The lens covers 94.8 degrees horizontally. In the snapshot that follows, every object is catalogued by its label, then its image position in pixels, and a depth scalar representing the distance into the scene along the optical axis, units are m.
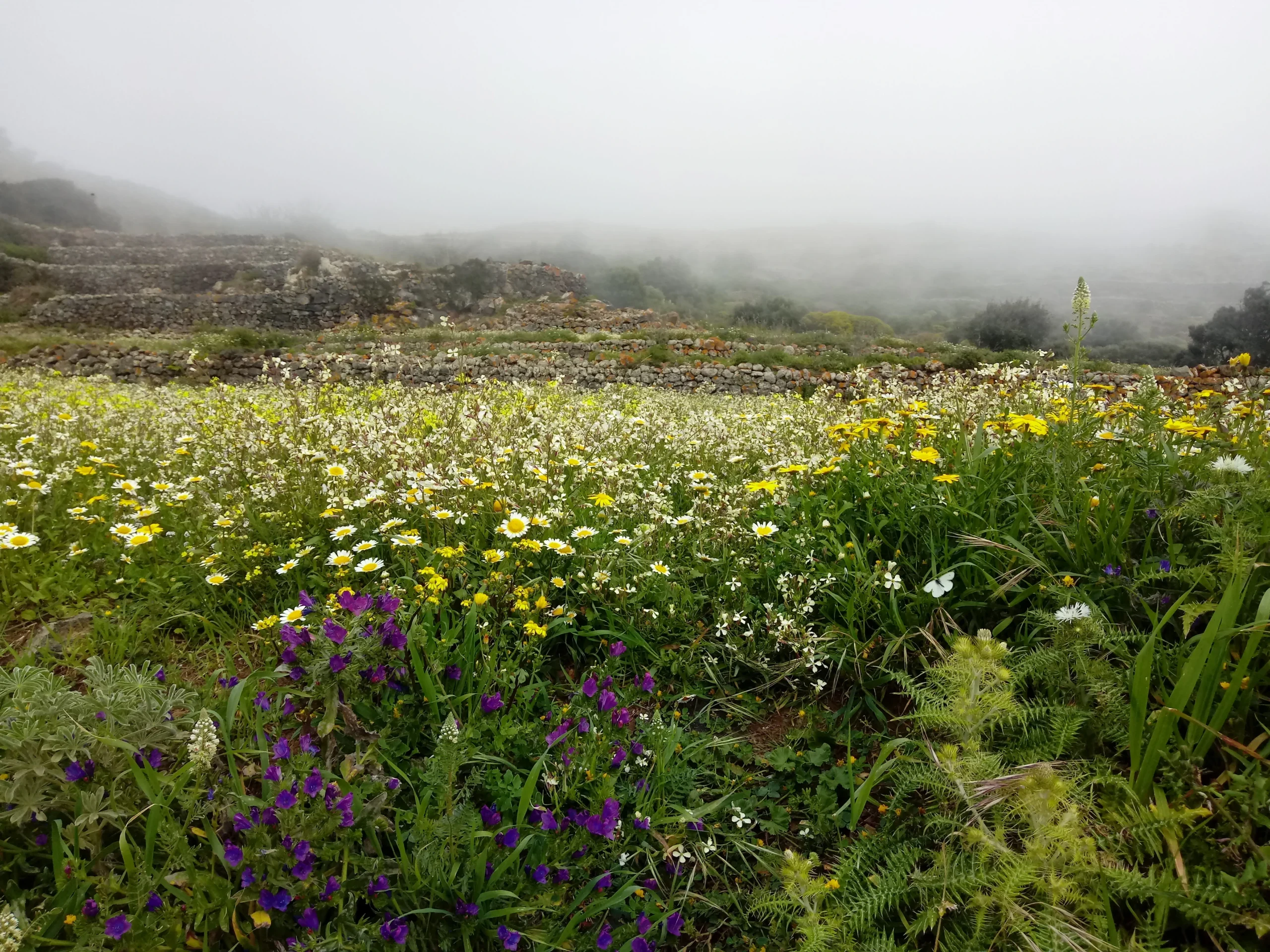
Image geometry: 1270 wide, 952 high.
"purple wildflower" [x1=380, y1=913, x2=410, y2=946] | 1.28
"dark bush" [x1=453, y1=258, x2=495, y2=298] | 33.88
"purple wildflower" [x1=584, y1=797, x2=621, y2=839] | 1.60
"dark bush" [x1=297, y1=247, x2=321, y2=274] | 31.91
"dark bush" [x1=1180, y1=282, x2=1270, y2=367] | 19.33
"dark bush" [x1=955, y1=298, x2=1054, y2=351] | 26.08
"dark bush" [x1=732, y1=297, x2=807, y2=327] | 33.19
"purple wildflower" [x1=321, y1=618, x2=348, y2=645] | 1.64
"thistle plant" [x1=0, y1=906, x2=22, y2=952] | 1.02
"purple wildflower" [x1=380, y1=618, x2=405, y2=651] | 1.79
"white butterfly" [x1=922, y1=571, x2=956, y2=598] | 2.24
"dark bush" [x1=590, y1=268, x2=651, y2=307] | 39.19
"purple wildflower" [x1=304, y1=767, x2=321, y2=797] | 1.35
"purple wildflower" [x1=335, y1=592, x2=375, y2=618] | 1.75
